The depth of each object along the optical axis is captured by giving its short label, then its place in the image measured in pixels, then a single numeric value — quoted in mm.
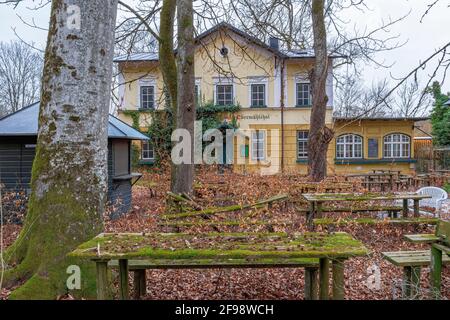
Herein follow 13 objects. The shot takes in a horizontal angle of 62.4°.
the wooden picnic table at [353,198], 7406
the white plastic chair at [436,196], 9289
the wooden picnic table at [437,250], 3695
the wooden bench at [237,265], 3723
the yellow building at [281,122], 21844
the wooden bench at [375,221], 7009
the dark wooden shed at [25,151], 9219
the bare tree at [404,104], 41575
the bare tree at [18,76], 38375
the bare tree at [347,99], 40625
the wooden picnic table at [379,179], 13828
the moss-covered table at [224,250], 3021
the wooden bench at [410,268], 3961
